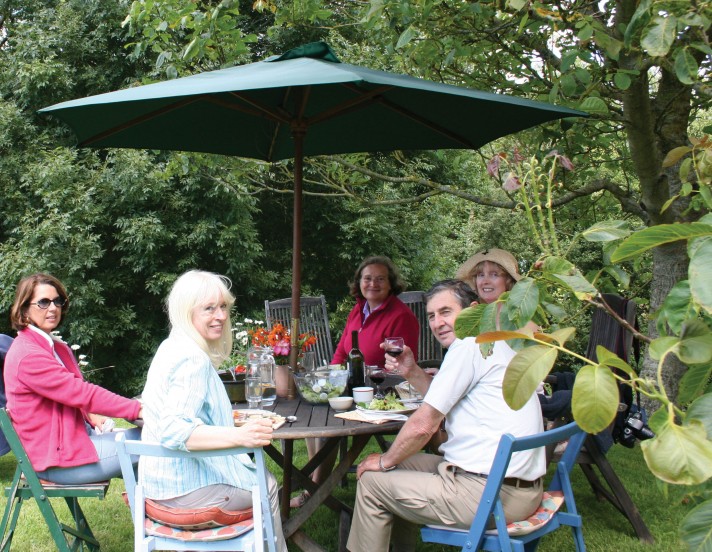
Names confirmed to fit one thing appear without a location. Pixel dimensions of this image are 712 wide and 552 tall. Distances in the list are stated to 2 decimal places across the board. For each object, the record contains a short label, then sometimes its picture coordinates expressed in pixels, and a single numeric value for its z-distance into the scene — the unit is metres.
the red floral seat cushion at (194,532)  2.14
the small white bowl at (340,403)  2.74
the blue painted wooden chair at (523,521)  1.98
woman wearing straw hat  3.87
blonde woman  2.02
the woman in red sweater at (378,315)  4.26
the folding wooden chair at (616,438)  3.16
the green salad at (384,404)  2.68
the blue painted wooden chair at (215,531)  2.07
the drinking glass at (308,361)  2.98
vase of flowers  2.96
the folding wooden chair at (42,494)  2.46
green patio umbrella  2.54
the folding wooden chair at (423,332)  5.21
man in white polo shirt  2.26
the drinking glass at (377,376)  3.06
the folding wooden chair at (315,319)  5.24
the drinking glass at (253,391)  2.76
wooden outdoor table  2.37
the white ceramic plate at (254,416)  2.46
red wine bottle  3.00
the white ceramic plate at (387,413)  2.57
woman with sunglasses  2.66
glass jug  2.82
